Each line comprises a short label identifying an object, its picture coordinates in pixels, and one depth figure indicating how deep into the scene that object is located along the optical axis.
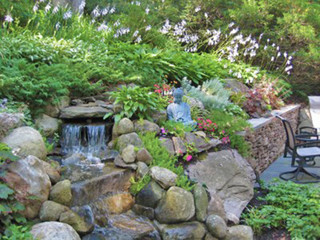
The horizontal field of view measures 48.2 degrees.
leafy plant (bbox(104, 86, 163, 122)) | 5.47
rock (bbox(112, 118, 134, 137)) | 5.22
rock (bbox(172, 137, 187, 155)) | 5.33
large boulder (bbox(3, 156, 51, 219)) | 3.50
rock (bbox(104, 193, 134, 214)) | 4.23
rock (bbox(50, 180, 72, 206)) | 3.79
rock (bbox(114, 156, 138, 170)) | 4.59
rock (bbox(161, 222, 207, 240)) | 4.09
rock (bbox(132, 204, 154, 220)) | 4.28
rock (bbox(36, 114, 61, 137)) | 5.16
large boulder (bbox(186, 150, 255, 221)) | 5.23
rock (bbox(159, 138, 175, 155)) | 5.27
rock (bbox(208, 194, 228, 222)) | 4.52
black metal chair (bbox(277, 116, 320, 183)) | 6.46
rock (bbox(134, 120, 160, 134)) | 5.41
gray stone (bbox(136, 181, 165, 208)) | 4.29
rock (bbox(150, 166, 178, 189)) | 4.38
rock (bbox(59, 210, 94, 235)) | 3.61
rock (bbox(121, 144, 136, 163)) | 4.64
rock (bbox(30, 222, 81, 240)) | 3.25
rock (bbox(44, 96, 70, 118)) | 5.43
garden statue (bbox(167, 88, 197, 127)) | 5.97
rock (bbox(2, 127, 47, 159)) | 4.07
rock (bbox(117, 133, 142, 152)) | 5.04
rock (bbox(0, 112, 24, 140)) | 4.28
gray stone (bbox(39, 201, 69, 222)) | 3.57
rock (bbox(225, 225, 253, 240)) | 4.42
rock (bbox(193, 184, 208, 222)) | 4.34
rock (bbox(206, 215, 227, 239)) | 4.26
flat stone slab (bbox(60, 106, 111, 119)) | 5.36
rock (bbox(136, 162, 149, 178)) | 4.55
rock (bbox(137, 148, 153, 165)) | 4.73
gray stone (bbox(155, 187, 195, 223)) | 4.17
